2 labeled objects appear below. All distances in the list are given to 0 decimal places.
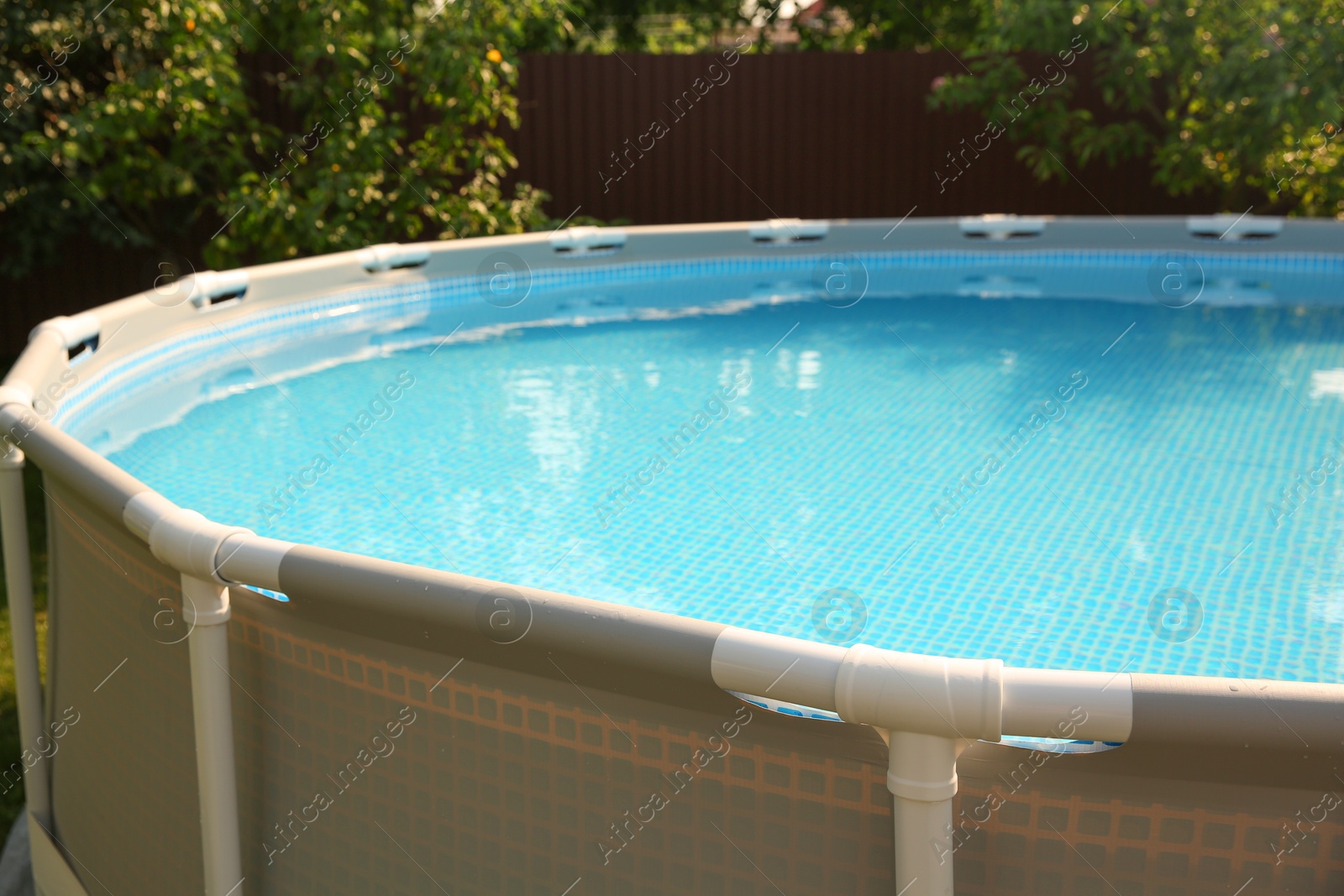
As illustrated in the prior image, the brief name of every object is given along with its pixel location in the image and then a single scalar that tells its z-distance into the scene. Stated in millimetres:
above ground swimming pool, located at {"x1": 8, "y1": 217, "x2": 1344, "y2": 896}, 1353
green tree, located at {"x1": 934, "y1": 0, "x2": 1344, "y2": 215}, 8609
